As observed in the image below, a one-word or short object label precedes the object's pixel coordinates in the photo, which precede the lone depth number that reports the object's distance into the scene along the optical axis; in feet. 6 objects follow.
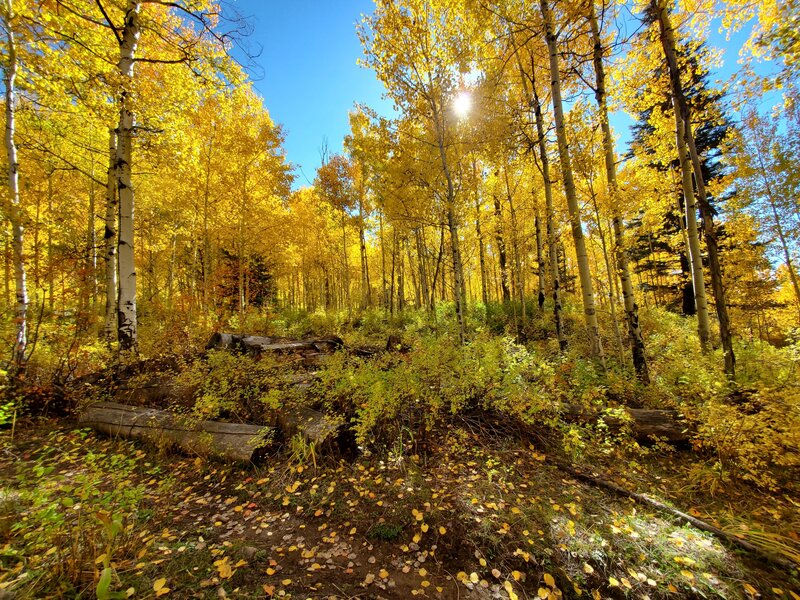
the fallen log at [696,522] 7.43
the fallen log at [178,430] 12.44
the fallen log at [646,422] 13.15
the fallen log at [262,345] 23.68
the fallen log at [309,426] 12.28
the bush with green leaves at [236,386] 14.45
